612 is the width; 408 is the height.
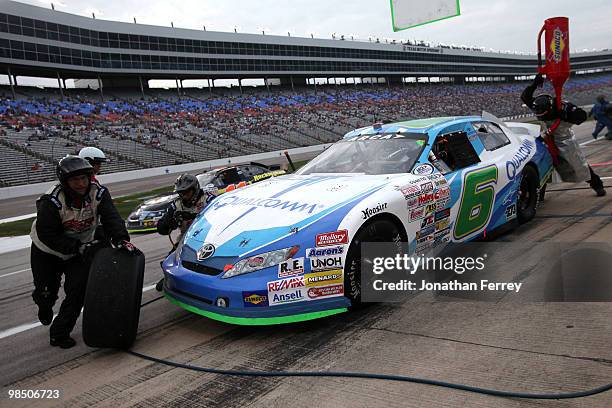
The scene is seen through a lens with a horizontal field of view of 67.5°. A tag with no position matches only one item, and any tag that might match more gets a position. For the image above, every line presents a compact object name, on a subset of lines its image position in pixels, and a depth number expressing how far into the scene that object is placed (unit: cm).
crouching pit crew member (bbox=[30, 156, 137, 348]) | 360
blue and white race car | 335
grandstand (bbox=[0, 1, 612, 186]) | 3372
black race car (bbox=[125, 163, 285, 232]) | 945
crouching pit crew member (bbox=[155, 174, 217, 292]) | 460
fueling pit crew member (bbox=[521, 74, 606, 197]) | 668
